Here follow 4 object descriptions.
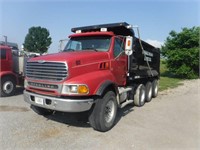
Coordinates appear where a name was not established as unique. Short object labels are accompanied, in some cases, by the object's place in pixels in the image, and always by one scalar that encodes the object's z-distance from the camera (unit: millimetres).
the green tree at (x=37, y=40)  42681
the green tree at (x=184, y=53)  16305
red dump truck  3479
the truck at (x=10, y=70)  6813
